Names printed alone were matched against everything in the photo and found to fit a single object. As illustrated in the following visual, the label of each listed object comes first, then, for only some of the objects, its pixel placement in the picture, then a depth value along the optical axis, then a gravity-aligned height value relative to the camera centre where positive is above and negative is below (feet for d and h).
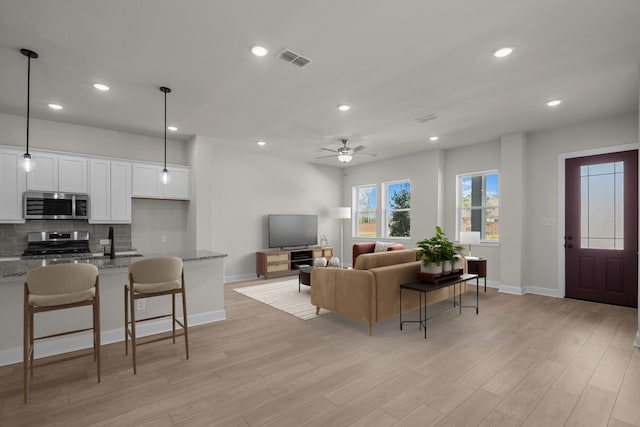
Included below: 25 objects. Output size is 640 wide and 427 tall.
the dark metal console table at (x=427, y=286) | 11.82 -2.63
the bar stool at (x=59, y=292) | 8.02 -1.98
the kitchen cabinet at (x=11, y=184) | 14.32 +1.32
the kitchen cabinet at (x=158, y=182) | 17.84 +1.85
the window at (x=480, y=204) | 20.81 +0.80
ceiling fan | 18.75 +3.62
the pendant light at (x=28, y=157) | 9.80 +1.88
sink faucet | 12.43 -1.30
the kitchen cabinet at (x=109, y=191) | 16.43 +1.23
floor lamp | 26.73 +0.20
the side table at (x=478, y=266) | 18.13 -2.80
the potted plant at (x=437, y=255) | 12.56 -1.54
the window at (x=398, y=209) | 25.68 +0.53
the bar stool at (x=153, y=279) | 9.68 -1.97
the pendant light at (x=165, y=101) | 12.40 +4.72
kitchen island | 9.73 -3.26
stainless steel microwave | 14.75 +0.42
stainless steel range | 15.03 -1.48
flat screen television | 24.39 -1.19
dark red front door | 15.34 -0.57
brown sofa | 11.96 -2.83
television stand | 22.91 -3.26
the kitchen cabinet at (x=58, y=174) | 15.02 +1.95
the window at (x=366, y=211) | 28.14 +0.40
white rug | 15.12 -4.47
